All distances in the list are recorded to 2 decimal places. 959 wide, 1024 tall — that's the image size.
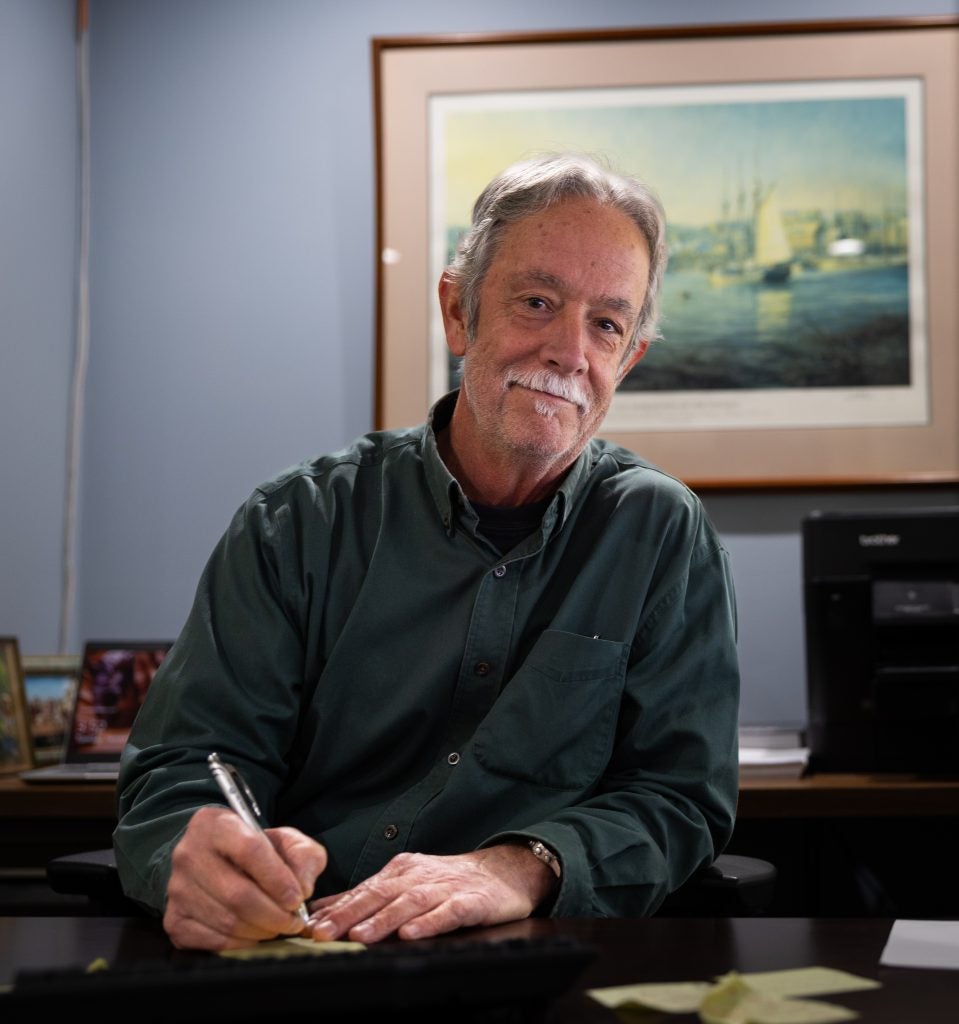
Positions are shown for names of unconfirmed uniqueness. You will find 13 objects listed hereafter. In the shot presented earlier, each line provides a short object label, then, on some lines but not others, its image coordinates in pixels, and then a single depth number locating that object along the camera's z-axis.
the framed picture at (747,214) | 2.50
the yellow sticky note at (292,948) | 0.89
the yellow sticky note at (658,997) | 0.75
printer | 2.04
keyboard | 0.66
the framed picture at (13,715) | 2.13
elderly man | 1.33
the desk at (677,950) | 0.78
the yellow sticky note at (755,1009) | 0.73
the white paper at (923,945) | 0.88
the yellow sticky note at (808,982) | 0.80
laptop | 2.16
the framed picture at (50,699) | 2.24
